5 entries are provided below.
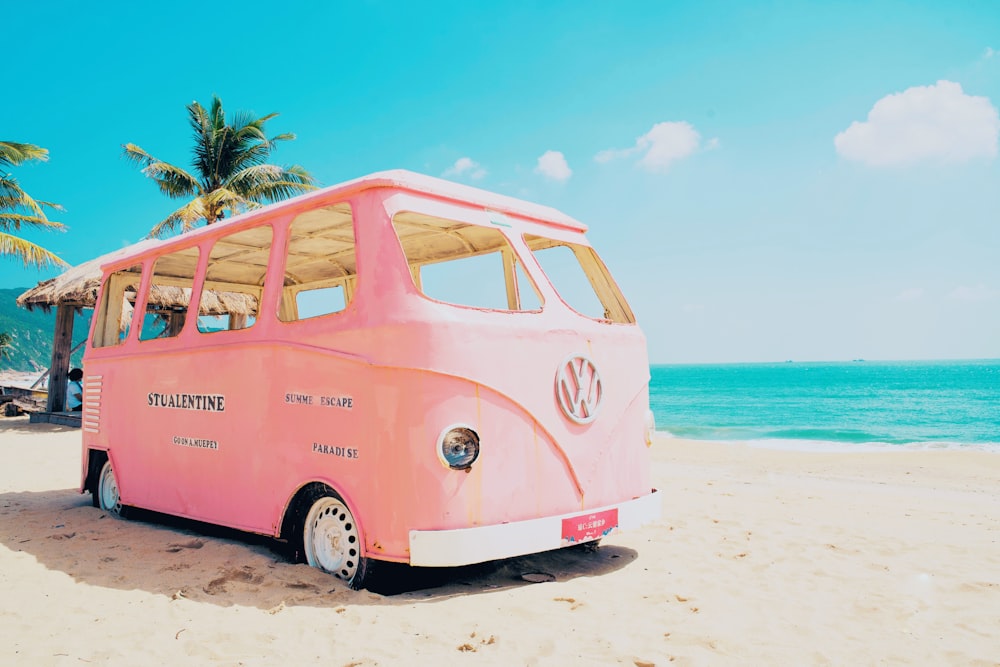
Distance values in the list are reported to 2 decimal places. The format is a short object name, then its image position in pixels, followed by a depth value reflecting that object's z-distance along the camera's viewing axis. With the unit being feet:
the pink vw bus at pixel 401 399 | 12.50
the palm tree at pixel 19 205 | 62.64
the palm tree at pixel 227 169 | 68.08
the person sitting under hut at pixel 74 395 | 53.78
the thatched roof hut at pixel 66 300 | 46.52
